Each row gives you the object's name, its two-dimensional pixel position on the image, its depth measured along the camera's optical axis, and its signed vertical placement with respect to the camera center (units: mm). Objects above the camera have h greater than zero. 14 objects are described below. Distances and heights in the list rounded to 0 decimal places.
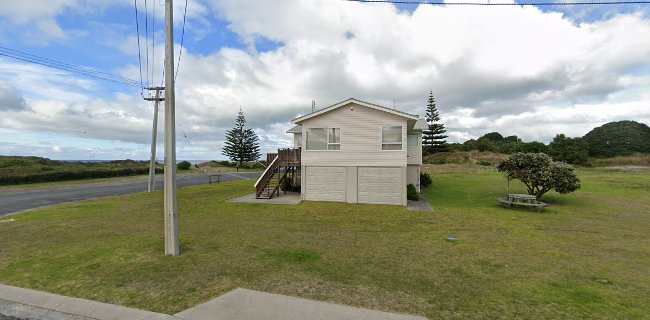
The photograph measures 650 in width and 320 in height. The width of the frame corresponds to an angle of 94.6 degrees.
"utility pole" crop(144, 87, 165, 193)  20250 +1064
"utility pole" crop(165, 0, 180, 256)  7340 +540
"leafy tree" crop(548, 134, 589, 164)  58906 +2903
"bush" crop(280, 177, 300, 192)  21781 -1568
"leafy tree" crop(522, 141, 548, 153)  59500 +3465
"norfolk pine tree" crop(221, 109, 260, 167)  69000 +4411
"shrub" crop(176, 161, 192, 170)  50088 -317
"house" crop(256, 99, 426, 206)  16547 +586
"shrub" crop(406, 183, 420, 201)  17953 -1793
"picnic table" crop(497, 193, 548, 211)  14845 -1922
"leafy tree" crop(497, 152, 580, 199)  16391 -439
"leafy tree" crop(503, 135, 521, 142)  92800 +8049
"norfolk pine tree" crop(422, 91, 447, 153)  64062 +5621
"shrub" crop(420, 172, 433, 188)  24266 -1380
